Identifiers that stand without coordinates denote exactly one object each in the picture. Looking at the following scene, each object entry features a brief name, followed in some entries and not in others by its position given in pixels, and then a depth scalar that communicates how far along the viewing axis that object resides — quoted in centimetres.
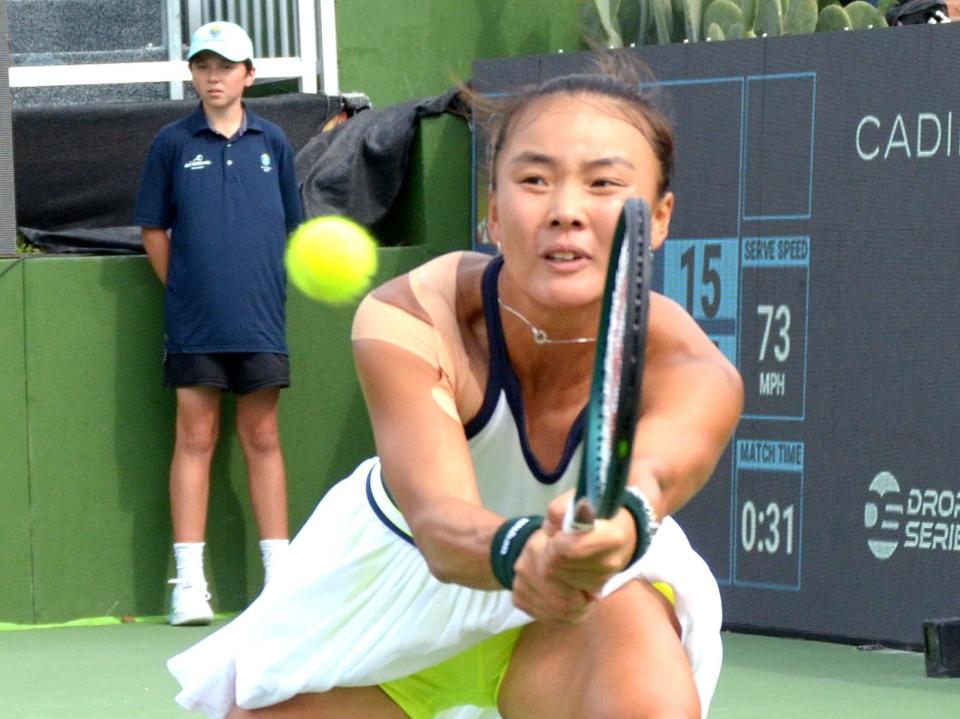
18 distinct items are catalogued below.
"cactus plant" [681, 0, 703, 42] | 1291
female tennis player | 466
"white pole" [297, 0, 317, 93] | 1461
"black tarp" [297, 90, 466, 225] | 1256
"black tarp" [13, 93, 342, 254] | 1288
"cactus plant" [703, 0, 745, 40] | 1263
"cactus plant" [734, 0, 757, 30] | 1276
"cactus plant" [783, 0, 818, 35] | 1251
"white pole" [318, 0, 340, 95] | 1470
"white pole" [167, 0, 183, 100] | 1469
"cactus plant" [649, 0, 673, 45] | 1319
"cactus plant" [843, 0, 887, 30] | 1245
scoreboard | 999
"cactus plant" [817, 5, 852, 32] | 1230
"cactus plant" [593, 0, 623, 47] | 1355
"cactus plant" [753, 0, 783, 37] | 1237
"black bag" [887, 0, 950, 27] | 1222
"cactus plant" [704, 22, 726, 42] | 1212
